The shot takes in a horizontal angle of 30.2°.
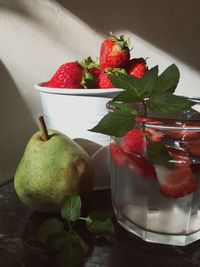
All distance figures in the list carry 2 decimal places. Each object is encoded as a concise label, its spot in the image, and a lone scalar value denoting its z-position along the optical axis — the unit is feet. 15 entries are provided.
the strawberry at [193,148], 1.16
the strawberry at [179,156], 1.15
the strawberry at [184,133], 1.13
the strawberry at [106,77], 1.61
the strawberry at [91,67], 1.74
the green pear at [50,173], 1.40
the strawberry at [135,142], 1.18
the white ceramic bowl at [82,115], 1.56
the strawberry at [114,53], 1.73
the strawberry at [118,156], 1.28
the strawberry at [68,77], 1.68
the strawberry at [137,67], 1.70
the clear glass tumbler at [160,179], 1.14
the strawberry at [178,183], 1.17
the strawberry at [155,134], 1.14
